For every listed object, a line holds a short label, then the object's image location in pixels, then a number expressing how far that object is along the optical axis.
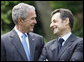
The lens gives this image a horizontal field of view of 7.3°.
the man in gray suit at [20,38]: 10.70
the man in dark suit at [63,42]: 10.81
